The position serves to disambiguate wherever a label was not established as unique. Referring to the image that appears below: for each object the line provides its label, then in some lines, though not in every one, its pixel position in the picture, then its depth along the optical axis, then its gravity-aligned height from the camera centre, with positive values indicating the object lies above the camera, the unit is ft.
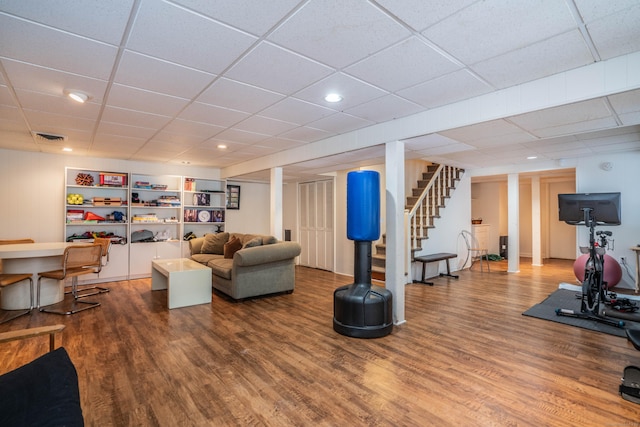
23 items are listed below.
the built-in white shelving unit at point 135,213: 19.04 +0.29
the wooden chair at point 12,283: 12.09 -2.63
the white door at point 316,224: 23.82 -0.52
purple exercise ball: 16.80 -2.89
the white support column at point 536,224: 25.12 -0.52
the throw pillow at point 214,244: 19.92 -1.73
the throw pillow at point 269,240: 16.16 -1.21
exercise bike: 12.40 -2.99
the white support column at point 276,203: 18.42 +0.86
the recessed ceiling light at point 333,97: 9.50 +3.75
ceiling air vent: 13.86 +3.69
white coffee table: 13.89 -3.08
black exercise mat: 11.38 -4.05
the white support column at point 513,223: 23.08 -0.40
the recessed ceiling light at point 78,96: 9.29 +3.68
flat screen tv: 14.74 +0.48
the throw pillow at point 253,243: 15.60 -1.30
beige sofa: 14.80 -2.62
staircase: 19.58 +0.75
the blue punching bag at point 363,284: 10.51 -2.41
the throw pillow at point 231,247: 17.94 -1.74
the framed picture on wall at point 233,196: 24.89 +1.68
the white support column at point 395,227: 11.60 -0.36
